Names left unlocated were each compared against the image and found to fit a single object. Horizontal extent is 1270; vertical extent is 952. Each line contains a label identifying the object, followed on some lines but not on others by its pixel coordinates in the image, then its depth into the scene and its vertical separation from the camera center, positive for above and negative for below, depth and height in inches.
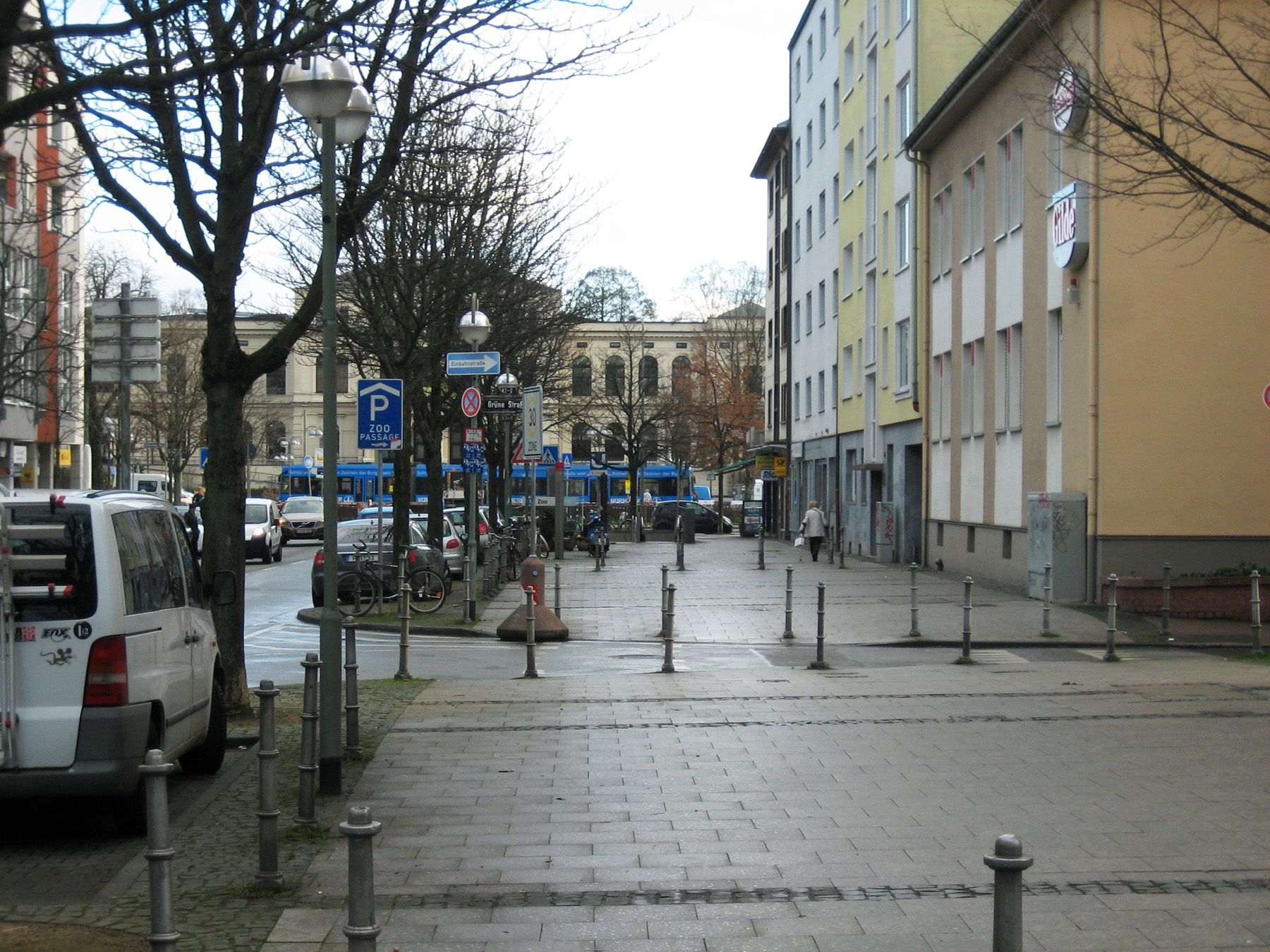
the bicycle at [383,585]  856.3 -66.2
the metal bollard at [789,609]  708.0 -65.3
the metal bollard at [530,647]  555.5 -66.8
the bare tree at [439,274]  924.2 +151.9
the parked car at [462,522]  1221.1 -37.2
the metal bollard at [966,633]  596.7 -64.9
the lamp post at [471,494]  803.4 -8.1
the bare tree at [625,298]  2637.8 +366.3
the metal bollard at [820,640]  585.0 -67.5
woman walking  1483.8 -49.8
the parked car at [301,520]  1974.7 -56.3
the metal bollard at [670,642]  571.8 -66.0
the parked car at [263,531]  1508.4 -56.2
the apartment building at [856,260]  1422.2 +293.1
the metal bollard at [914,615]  715.4 -68.8
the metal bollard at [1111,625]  602.9 -61.4
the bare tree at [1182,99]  525.7 +189.5
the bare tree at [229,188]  402.3 +90.4
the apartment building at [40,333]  457.4 +101.0
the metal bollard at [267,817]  235.9 -57.3
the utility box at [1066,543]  848.3 -36.7
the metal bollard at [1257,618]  621.6 -60.1
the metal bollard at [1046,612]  704.4 -65.8
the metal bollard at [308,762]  277.0 -56.2
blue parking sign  646.5 +32.7
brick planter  756.0 -62.0
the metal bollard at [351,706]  358.6 -58.8
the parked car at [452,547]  1064.8 -52.2
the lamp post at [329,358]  315.3 +28.0
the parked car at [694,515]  2482.8 -62.7
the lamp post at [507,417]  917.8 +42.4
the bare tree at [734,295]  3331.7 +449.3
